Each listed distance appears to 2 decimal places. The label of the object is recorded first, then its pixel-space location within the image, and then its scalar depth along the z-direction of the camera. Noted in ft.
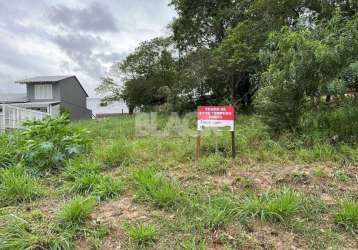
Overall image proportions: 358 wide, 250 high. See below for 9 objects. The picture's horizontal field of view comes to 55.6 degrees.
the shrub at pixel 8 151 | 14.47
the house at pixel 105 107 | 83.55
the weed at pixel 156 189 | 10.21
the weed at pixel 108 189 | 10.94
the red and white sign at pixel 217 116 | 14.29
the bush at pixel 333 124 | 16.21
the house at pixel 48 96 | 75.36
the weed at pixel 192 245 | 8.14
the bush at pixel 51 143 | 14.17
